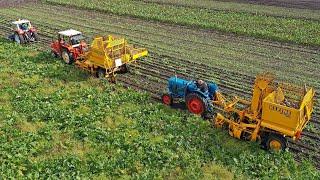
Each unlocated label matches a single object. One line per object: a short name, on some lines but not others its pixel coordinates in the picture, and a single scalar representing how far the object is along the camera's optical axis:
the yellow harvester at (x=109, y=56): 21.75
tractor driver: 17.52
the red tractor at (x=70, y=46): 24.25
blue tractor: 17.50
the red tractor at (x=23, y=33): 29.03
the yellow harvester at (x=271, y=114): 14.34
